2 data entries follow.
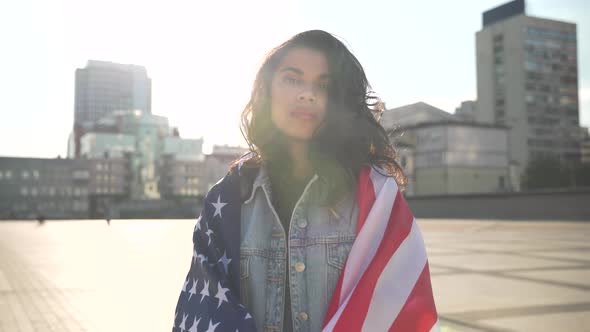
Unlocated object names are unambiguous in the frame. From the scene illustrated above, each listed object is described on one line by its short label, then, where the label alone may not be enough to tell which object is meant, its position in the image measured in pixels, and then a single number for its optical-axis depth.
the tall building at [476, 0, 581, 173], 95.38
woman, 1.55
